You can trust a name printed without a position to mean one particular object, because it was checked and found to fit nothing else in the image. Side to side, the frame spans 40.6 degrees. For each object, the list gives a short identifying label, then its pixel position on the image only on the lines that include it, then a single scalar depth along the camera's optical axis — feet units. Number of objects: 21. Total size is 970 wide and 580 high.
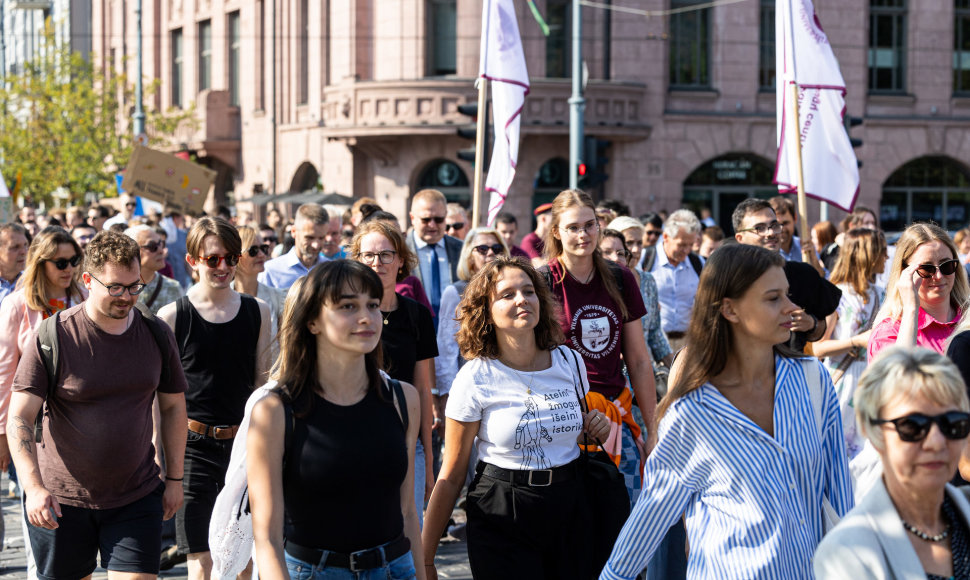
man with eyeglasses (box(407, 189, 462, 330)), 29.53
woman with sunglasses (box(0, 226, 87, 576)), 20.84
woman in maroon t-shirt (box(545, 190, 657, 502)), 20.12
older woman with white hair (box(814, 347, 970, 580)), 9.67
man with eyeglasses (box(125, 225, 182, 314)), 26.73
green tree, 110.32
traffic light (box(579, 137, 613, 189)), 68.44
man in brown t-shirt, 17.26
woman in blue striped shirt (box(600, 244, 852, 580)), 12.38
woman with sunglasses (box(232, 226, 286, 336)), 24.54
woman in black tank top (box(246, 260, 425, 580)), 13.06
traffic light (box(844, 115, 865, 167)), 67.41
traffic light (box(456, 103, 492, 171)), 54.13
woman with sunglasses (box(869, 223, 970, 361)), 17.62
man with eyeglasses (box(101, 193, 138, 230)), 60.40
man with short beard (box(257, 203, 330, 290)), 29.30
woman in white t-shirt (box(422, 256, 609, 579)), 16.12
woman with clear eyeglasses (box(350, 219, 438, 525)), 20.49
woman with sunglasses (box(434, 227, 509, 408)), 24.53
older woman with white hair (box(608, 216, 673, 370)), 23.99
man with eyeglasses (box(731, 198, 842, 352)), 19.27
